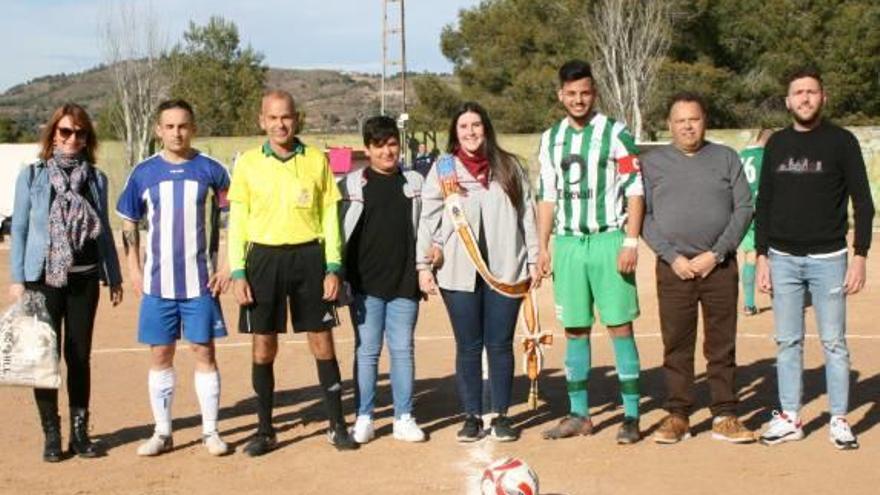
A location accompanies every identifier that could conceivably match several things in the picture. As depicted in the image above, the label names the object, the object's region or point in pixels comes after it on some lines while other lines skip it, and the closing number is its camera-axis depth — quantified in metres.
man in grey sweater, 6.93
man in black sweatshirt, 6.76
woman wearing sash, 7.07
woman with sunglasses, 6.91
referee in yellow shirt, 6.86
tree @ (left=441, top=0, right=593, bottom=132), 39.94
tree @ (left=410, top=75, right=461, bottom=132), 43.97
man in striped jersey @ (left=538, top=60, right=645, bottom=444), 6.99
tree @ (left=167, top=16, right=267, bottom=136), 51.38
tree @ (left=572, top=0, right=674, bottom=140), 36.31
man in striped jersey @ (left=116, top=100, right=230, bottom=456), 6.92
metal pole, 37.75
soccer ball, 5.69
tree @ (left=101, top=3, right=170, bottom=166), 38.21
